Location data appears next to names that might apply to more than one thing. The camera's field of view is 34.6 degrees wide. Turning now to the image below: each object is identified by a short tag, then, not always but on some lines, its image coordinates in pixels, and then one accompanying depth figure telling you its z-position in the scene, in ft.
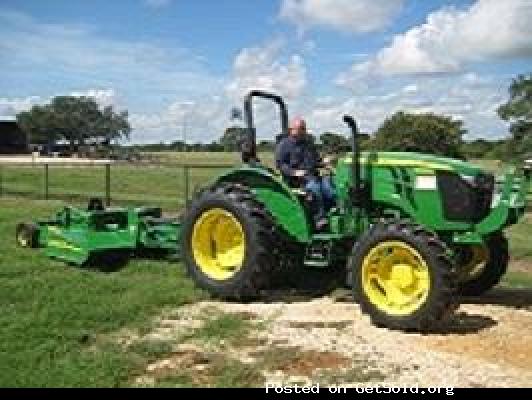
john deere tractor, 24.68
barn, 271.90
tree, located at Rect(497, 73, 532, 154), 131.44
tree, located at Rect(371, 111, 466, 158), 118.11
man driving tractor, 29.19
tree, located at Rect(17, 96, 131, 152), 397.39
